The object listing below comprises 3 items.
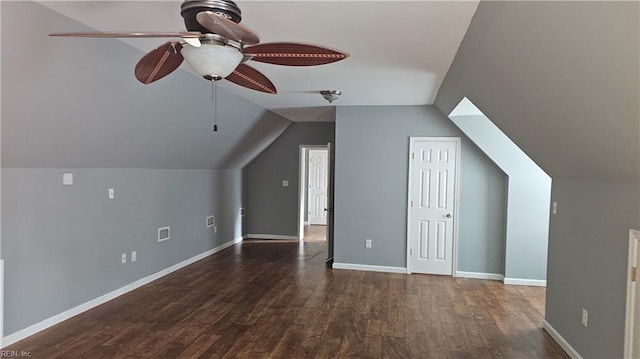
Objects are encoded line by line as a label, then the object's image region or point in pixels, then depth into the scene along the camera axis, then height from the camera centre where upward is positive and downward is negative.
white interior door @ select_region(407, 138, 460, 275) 5.69 -0.53
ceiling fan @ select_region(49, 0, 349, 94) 1.60 +0.54
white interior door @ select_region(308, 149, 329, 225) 10.84 -0.53
